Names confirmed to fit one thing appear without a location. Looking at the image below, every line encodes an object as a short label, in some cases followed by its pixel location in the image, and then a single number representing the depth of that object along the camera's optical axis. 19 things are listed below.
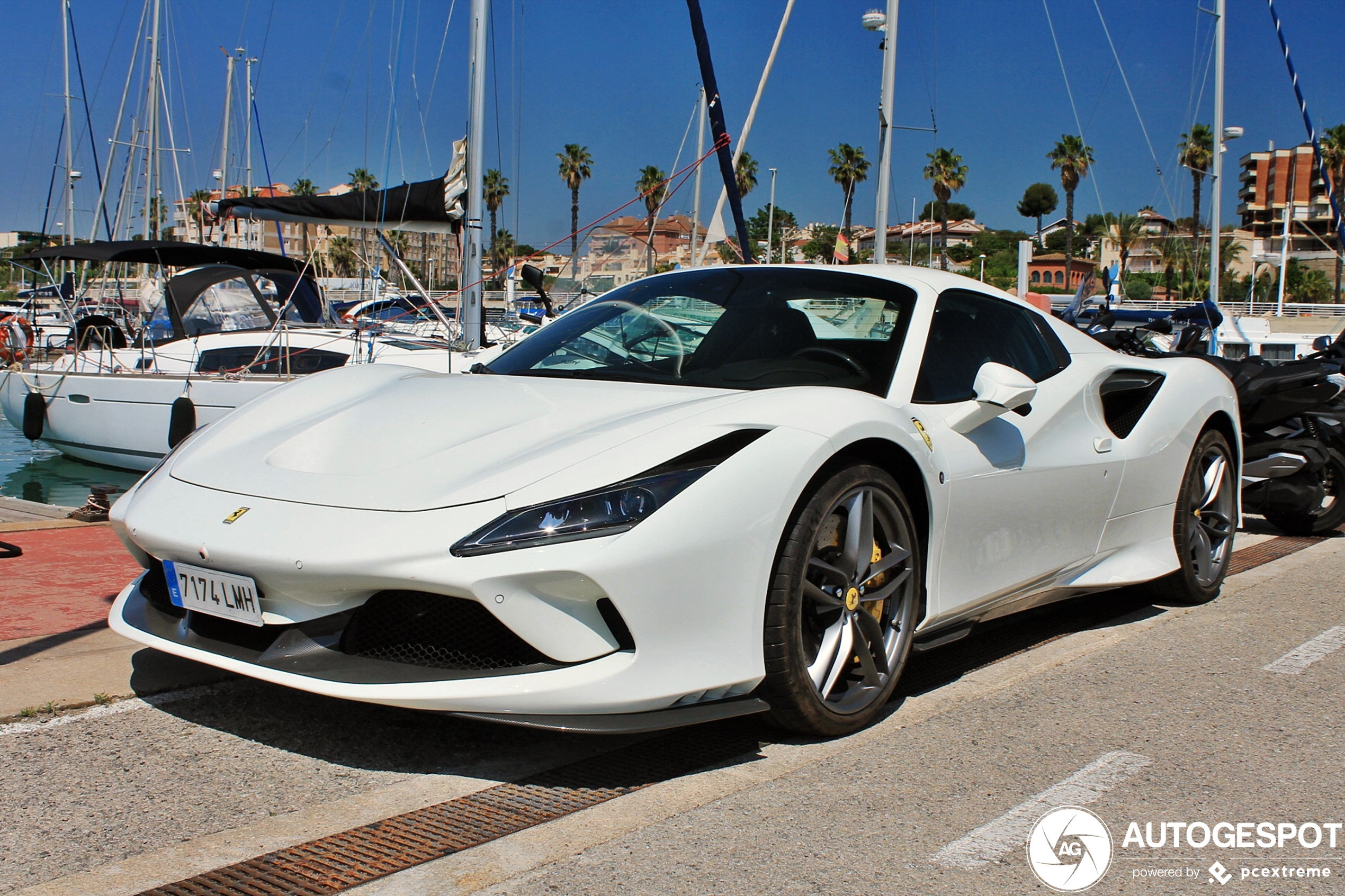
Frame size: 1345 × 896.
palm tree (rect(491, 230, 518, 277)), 69.31
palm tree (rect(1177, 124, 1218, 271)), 57.03
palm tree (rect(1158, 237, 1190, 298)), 72.75
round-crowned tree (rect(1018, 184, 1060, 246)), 99.31
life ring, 14.45
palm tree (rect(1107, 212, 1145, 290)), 85.31
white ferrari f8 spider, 2.48
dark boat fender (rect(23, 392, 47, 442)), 13.34
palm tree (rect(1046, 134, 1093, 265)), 61.38
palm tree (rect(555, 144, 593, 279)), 62.47
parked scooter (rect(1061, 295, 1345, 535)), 6.57
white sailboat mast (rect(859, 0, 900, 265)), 13.02
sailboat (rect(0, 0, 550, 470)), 11.59
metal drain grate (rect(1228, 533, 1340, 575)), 5.90
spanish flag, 9.29
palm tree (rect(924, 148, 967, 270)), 60.03
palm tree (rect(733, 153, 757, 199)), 50.50
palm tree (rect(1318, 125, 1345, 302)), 60.28
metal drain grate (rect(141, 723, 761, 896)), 2.15
